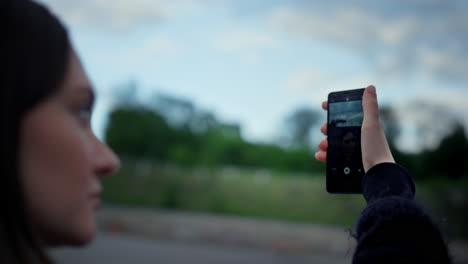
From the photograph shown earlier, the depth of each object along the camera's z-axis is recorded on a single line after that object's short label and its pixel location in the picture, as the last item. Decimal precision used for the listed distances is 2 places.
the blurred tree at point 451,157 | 11.92
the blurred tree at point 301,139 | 16.08
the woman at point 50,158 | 0.62
